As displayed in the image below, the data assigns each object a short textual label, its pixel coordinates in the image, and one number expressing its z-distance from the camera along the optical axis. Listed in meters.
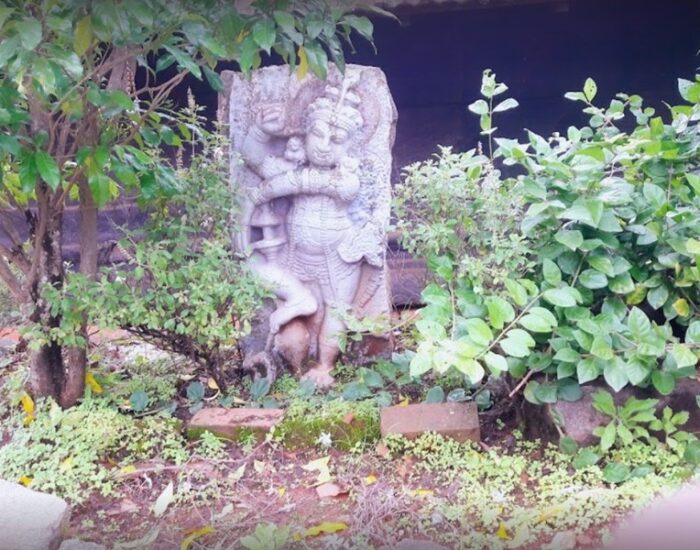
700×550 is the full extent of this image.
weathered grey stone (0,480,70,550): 1.88
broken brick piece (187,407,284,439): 2.56
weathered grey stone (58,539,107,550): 1.89
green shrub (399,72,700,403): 2.12
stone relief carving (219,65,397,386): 3.04
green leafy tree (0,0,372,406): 1.73
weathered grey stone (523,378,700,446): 2.28
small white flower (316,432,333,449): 2.50
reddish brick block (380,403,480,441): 2.42
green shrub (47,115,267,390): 2.56
